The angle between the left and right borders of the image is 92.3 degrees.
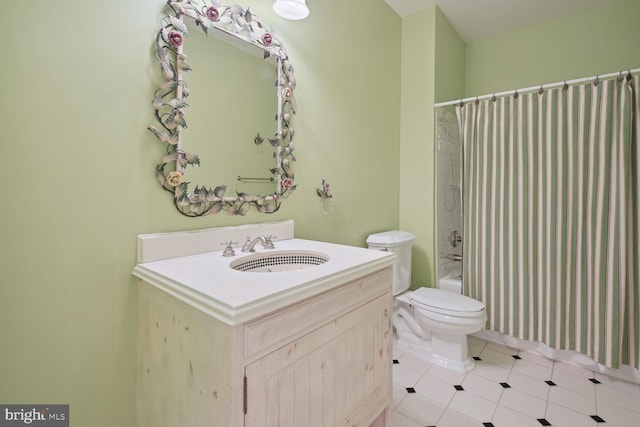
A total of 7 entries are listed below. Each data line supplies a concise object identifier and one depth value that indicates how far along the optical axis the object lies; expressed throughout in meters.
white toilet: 1.92
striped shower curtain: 1.80
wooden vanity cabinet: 0.76
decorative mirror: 1.14
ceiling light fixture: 1.41
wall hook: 1.85
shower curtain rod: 1.78
